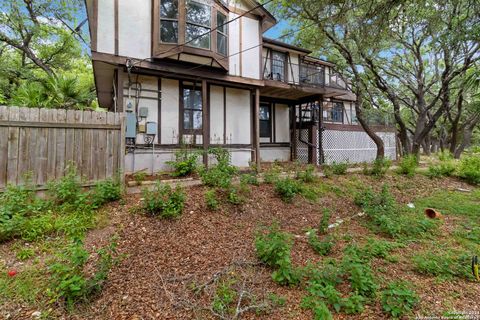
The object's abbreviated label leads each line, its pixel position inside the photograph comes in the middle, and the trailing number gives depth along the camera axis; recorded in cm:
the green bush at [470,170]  943
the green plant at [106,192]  456
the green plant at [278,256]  293
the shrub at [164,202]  441
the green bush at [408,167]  930
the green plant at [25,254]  318
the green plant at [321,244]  371
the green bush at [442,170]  972
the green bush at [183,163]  716
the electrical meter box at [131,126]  685
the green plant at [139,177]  623
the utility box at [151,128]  761
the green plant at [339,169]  854
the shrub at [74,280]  247
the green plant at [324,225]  452
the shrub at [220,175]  571
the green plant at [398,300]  245
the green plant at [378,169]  886
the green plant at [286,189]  599
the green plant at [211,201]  494
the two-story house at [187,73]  701
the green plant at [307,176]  728
